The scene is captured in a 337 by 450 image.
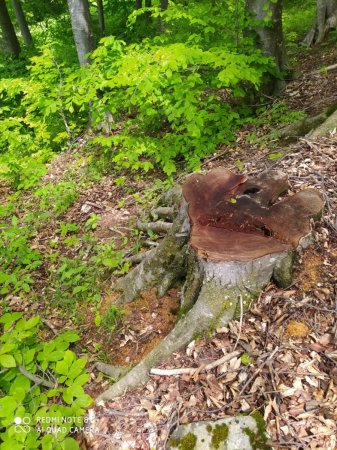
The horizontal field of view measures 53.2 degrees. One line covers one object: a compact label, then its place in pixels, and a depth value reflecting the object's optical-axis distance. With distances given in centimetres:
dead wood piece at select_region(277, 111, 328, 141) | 447
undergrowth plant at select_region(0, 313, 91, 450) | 195
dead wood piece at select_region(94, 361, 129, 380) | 273
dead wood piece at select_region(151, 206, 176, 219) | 396
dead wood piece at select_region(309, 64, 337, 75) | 620
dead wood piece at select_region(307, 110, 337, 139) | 396
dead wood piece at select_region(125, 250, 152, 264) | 374
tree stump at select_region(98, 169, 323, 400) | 237
